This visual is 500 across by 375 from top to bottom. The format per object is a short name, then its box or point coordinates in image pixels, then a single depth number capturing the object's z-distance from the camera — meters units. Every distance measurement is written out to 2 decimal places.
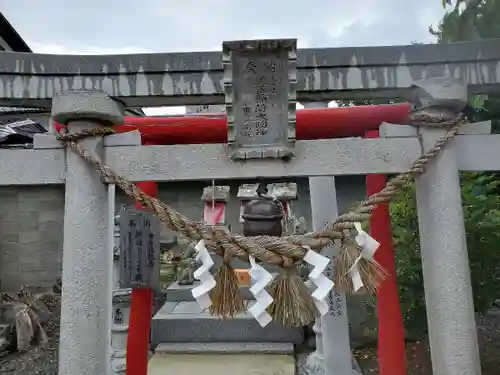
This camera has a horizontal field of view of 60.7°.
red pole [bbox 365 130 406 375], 2.75
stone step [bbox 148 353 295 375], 5.02
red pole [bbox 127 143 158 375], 3.17
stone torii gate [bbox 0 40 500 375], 2.06
